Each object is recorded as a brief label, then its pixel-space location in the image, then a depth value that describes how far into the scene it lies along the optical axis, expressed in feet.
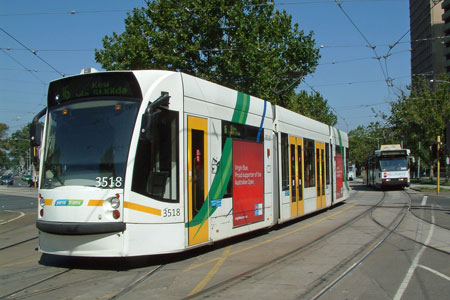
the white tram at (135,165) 22.76
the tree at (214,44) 73.46
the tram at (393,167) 105.81
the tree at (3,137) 327.18
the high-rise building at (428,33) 319.88
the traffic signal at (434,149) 86.52
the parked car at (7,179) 211.00
